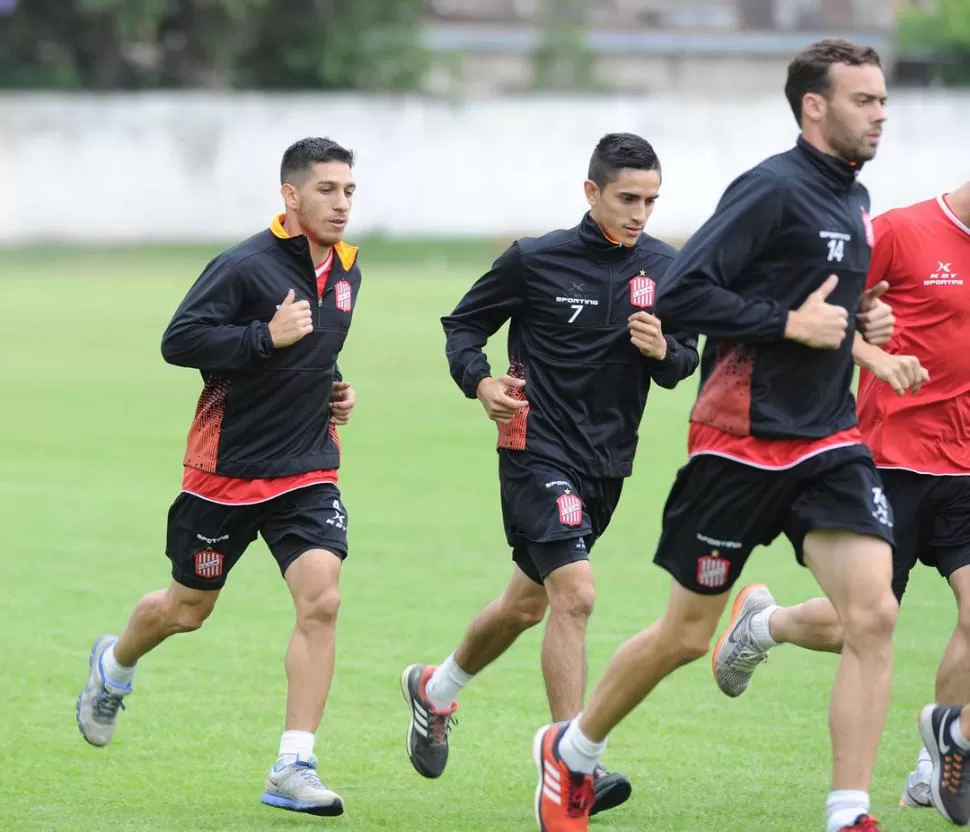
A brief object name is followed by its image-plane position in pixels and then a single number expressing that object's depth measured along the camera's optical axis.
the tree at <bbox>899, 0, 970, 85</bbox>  108.44
